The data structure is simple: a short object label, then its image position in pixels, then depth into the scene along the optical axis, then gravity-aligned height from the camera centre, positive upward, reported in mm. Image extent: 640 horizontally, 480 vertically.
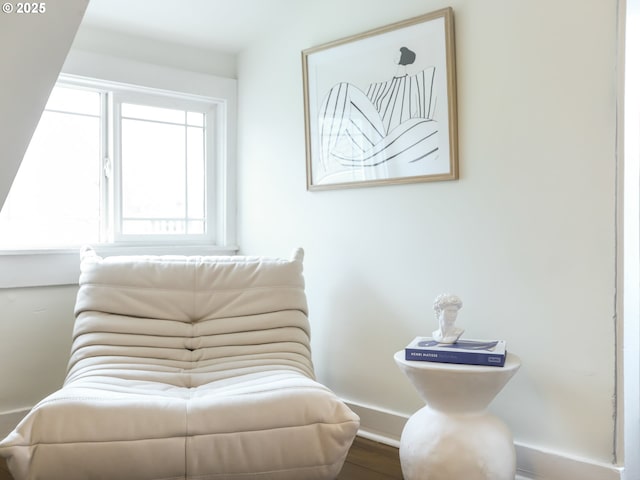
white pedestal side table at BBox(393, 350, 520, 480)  1856 -641
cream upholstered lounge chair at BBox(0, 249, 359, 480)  1679 -505
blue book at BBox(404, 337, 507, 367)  1883 -399
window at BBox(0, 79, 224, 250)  2740 +293
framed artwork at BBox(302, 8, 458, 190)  2305 +515
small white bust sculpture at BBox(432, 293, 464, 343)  2031 -297
